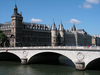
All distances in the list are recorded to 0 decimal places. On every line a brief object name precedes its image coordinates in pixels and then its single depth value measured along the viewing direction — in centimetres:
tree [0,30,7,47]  7589
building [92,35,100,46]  17611
